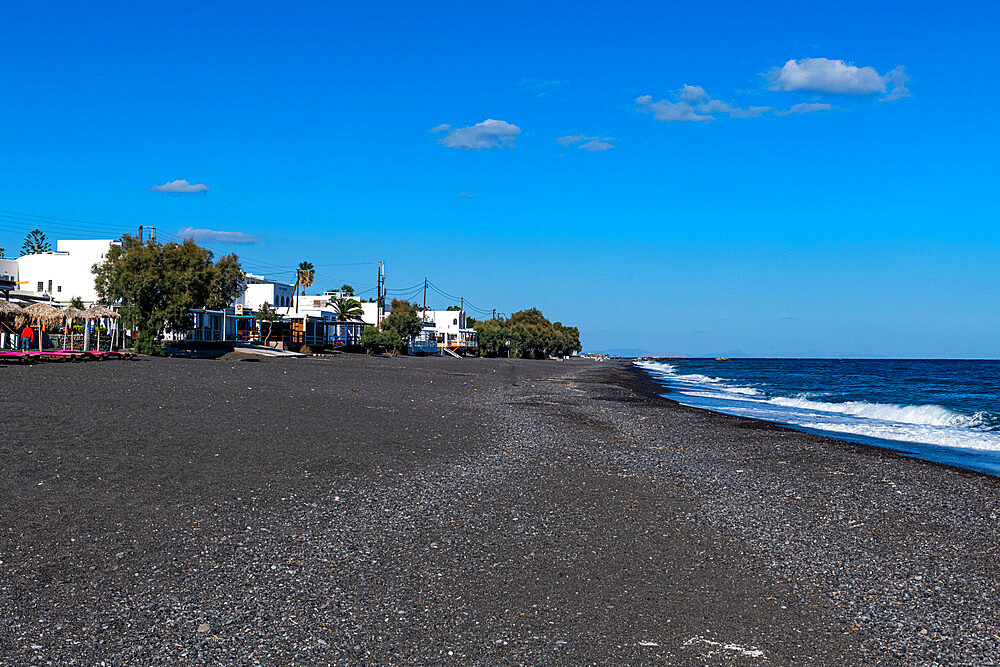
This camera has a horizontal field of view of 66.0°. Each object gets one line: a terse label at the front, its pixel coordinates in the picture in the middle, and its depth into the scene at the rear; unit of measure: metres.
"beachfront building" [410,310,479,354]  119.31
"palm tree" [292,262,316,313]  112.56
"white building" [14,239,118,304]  68.12
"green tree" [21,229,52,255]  123.81
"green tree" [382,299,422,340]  93.94
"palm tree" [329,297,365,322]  102.75
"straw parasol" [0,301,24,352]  34.31
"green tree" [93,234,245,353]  43.56
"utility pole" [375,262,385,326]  106.94
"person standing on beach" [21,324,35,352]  37.47
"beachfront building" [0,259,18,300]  68.80
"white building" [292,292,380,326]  103.53
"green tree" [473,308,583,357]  133.00
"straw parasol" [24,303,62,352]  37.34
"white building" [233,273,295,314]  98.94
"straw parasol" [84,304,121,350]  38.68
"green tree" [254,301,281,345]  76.68
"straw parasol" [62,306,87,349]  38.38
